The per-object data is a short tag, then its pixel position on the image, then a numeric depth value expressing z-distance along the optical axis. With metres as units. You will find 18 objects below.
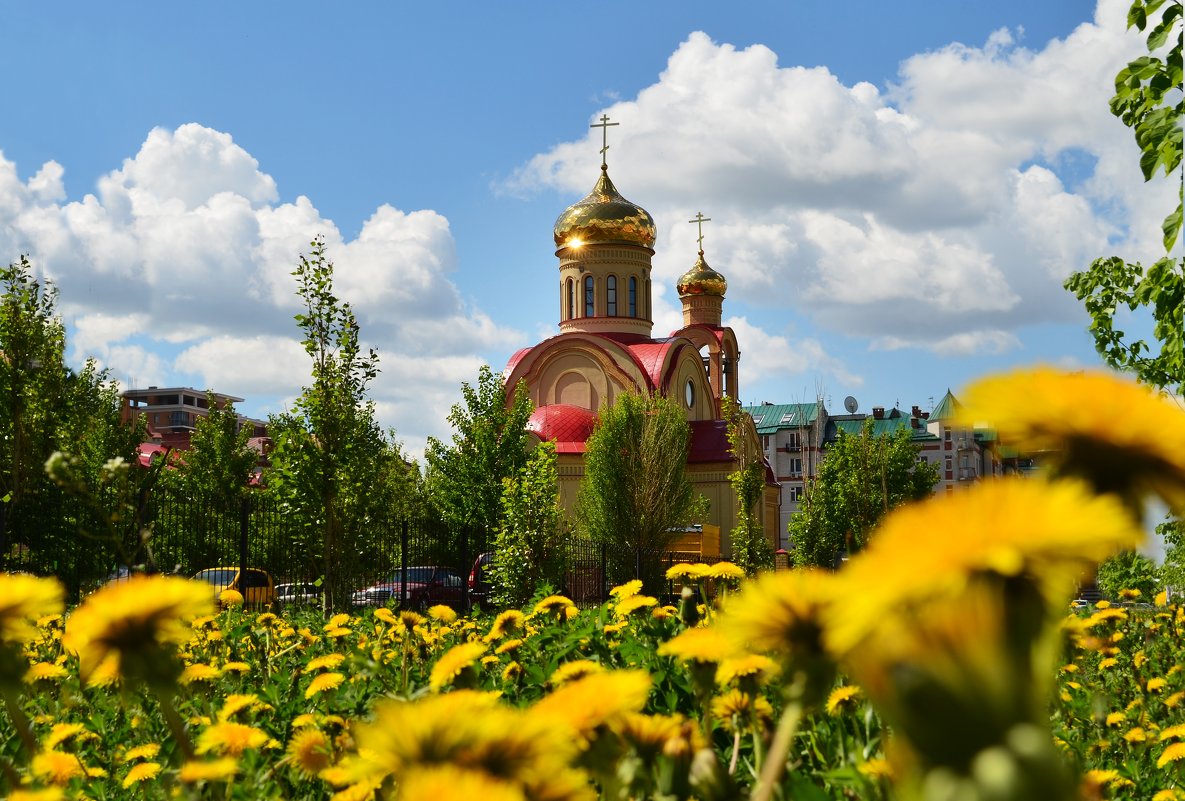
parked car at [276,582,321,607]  13.43
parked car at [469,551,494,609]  21.99
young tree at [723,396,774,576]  25.39
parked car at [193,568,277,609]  10.28
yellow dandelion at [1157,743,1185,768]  2.92
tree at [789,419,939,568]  37.81
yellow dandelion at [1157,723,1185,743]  3.09
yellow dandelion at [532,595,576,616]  3.96
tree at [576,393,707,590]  31.11
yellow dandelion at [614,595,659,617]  3.27
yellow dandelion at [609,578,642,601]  3.56
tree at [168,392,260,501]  31.69
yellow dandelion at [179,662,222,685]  2.76
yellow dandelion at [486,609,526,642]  3.08
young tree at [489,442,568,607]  18.00
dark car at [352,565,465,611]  18.09
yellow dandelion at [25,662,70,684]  3.25
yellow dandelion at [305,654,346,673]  2.79
